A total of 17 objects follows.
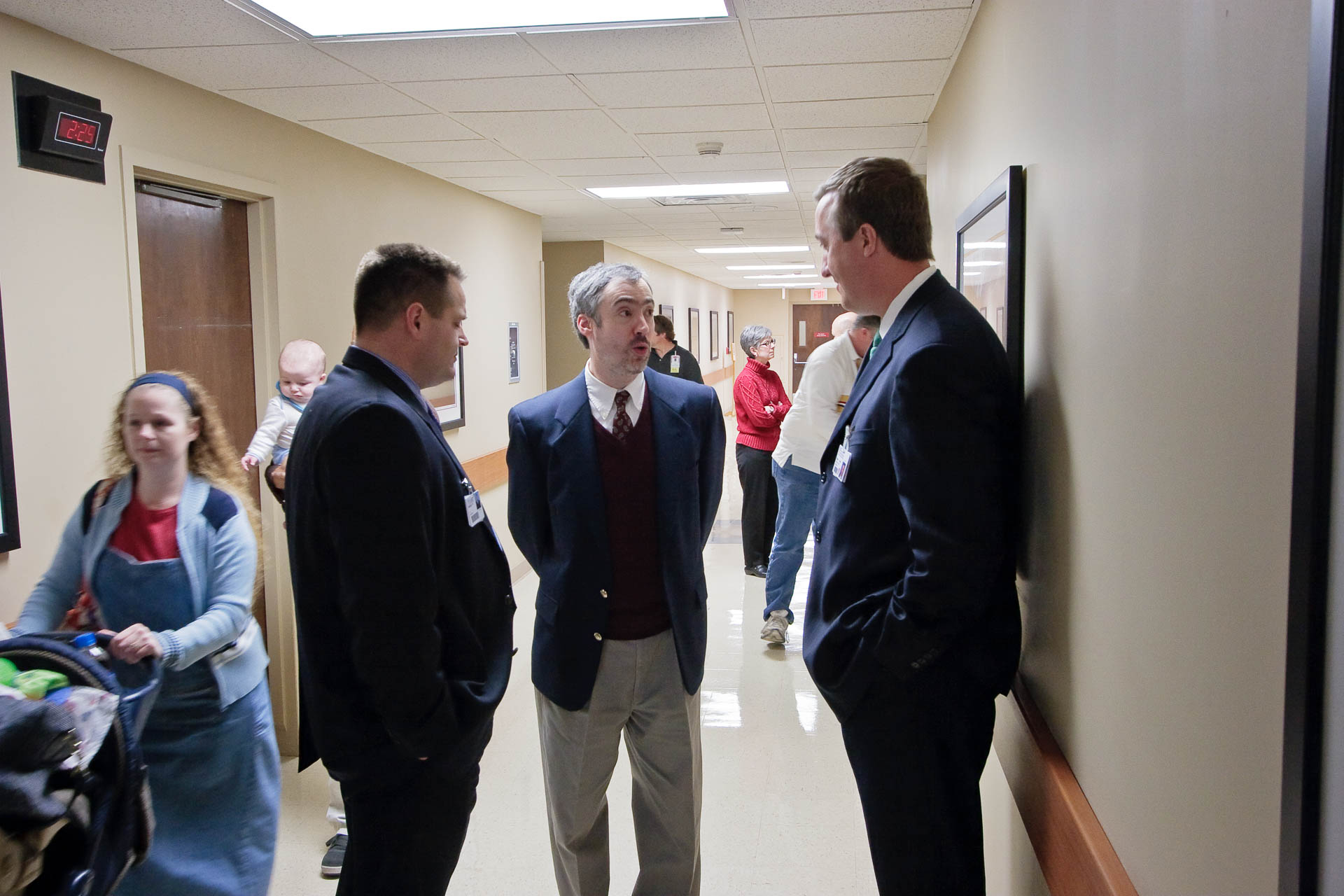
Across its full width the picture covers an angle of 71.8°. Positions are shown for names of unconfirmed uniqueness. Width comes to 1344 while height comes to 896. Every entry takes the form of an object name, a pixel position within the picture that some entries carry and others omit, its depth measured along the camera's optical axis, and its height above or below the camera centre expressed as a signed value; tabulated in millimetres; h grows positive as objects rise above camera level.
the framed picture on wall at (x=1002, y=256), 2082 +255
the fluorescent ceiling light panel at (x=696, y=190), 6230 +1162
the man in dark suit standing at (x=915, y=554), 1565 -344
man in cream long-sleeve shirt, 4762 -481
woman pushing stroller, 2188 -585
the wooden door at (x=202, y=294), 3400 +284
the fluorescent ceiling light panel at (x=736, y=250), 10984 +1316
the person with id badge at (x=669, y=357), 6434 +28
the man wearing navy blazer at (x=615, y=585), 2203 -534
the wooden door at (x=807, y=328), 22578 +750
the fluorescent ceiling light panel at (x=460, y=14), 2689 +1036
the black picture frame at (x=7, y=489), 2629 -339
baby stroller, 1458 -726
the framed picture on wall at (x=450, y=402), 5781 -242
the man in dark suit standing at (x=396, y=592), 1590 -408
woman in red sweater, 6289 -539
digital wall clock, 2729 +727
